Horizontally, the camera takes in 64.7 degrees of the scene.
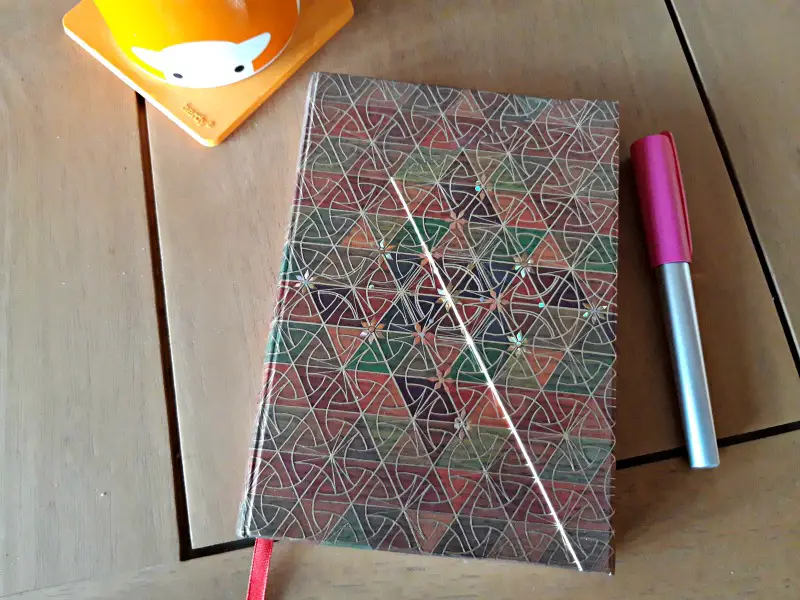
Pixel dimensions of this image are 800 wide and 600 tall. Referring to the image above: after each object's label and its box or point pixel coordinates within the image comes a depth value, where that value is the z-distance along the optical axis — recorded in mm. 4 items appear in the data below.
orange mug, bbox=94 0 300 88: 329
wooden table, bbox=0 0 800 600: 341
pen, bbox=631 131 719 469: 357
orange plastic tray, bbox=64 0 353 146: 400
